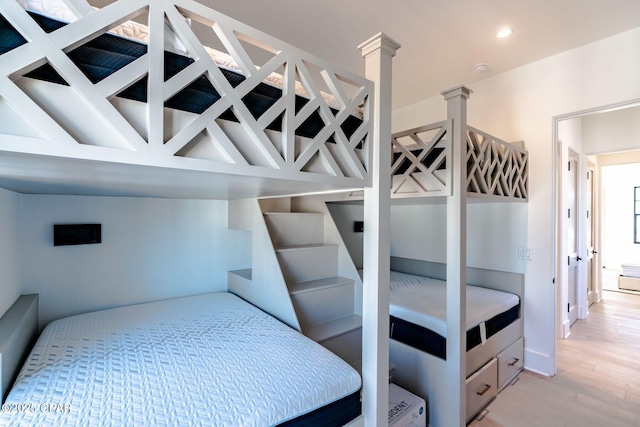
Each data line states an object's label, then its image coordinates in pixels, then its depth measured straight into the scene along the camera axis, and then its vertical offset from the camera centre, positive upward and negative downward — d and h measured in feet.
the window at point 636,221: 18.59 -0.39
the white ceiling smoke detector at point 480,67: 8.51 +4.45
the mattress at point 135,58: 2.02 +1.25
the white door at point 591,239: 13.05 -1.14
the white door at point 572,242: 10.91 -1.08
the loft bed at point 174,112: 1.92 +0.90
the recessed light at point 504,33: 6.87 +4.43
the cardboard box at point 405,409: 4.89 -3.47
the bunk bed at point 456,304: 5.63 -2.21
